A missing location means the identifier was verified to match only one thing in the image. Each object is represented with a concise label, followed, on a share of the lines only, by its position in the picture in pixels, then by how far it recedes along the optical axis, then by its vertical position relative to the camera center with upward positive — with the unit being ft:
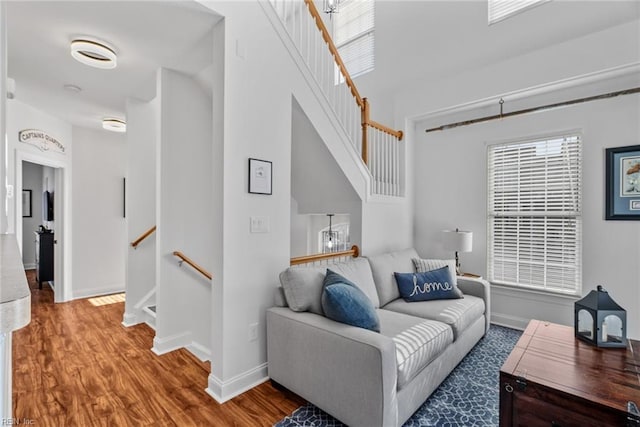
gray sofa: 5.54 -2.91
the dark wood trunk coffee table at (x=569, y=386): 4.60 -2.79
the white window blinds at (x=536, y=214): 10.59 -0.06
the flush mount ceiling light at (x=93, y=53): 7.75 +4.10
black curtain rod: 9.33 +3.62
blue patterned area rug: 6.35 -4.34
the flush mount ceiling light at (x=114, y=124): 13.69 +3.89
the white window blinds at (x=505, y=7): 10.56 +7.25
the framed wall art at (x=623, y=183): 9.46 +0.94
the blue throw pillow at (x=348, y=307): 6.43 -2.05
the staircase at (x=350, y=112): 9.04 +3.53
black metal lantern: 6.15 -2.21
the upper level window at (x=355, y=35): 15.23 +9.23
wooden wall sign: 12.09 +2.93
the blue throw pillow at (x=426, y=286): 9.69 -2.38
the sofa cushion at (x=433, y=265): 10.68 -1.87
